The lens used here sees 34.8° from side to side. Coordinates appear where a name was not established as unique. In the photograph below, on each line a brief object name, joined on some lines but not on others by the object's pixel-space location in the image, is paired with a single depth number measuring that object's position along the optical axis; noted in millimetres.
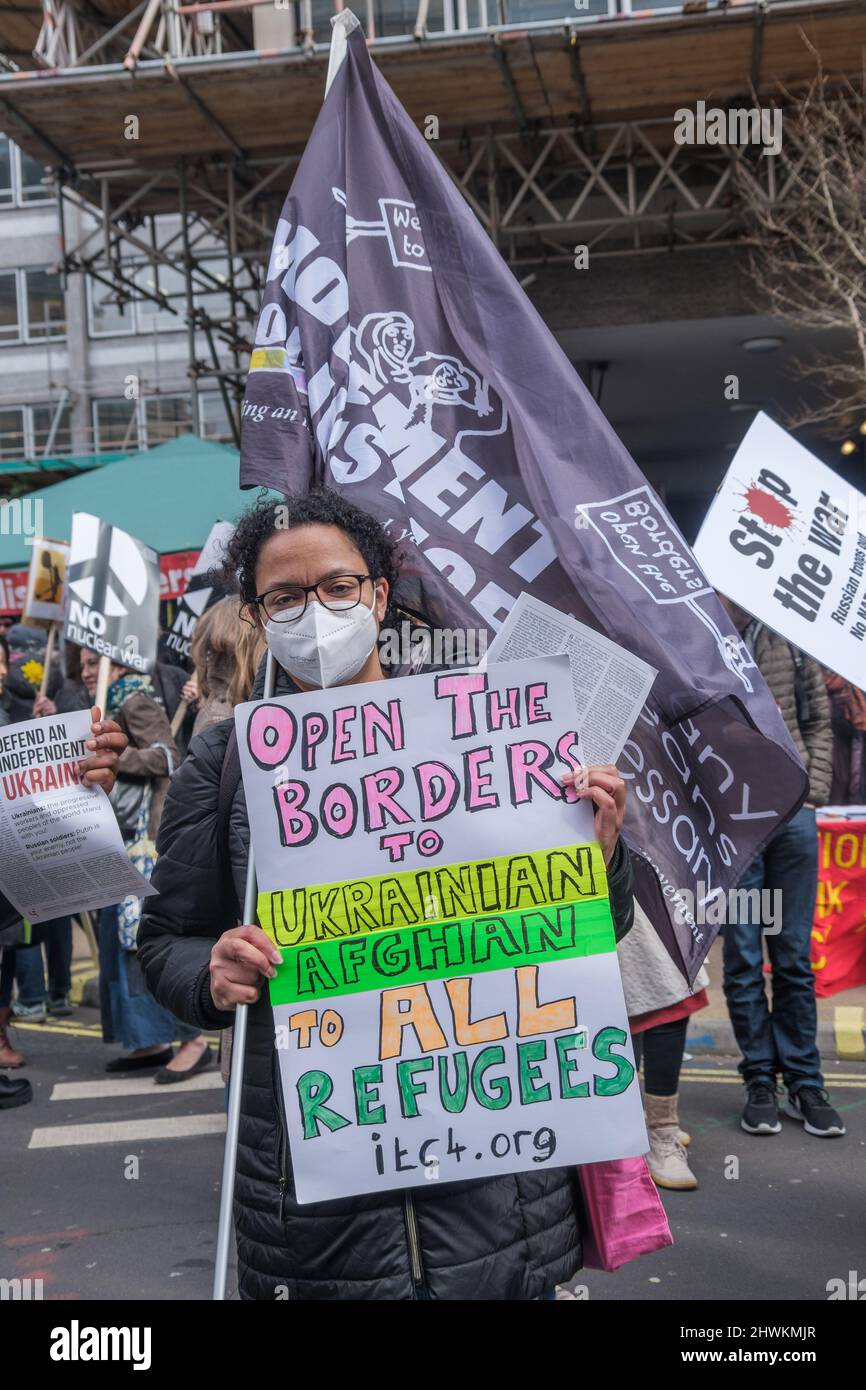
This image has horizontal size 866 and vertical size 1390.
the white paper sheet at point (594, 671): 2453
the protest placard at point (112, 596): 6344
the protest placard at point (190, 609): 8672
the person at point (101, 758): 2984
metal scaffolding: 11133
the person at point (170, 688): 8377
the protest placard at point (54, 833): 3184
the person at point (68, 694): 7988
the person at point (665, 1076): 4450
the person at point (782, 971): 5504
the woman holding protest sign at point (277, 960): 2139
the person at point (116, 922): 6684
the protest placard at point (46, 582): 8633
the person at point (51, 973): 8055
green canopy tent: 10773
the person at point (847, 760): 10500
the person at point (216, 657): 5293
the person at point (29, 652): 9984
